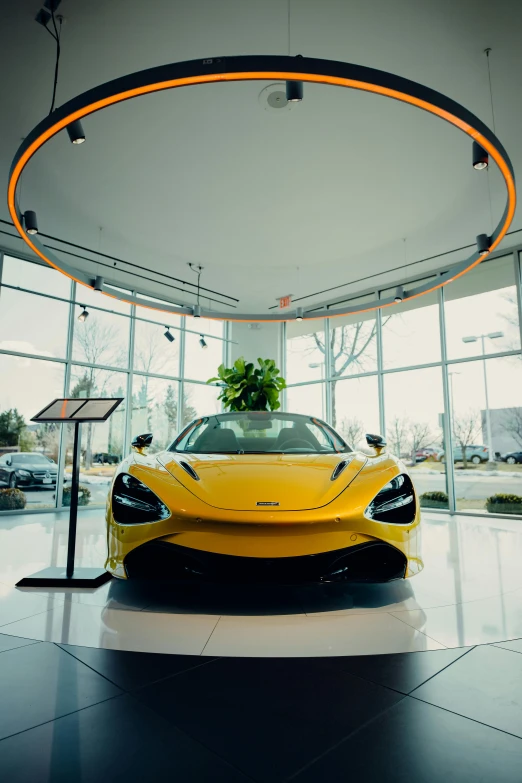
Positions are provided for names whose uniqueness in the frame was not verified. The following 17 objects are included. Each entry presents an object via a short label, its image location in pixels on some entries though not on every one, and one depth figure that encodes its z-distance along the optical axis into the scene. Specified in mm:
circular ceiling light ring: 2516
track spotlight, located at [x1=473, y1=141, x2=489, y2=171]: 3371
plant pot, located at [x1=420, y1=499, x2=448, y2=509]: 7656
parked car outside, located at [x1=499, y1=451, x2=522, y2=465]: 7016
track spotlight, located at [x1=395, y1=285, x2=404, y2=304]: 6487
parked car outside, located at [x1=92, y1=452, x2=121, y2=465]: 8270
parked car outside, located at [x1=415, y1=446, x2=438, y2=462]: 8008
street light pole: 7301
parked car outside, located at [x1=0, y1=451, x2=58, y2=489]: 7117
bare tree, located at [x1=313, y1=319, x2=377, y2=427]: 9391
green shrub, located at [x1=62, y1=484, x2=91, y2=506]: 7988
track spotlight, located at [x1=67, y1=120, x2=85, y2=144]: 3092
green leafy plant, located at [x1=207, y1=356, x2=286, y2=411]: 9461
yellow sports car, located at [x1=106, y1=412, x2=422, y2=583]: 1864
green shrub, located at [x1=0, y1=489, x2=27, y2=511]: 6967
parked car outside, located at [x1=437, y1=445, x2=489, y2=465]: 7383
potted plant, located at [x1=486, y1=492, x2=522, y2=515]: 6855
